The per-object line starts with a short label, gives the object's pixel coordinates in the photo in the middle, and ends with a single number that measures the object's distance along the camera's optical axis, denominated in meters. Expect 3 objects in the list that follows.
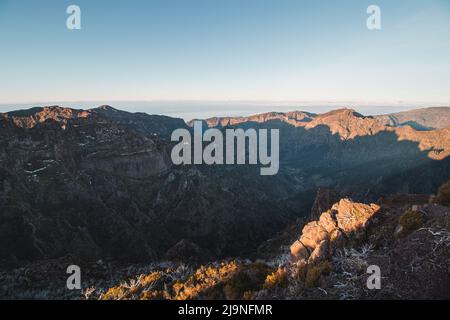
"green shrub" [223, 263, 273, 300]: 18.70
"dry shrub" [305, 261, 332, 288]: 17.64
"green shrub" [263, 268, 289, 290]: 18.66
